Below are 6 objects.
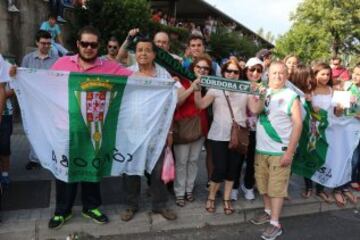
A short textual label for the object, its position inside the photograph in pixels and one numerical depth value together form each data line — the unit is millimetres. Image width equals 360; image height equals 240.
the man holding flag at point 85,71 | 4188
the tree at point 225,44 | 21297
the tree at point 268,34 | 88688
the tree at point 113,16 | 11547
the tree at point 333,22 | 37600
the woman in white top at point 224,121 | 4754
